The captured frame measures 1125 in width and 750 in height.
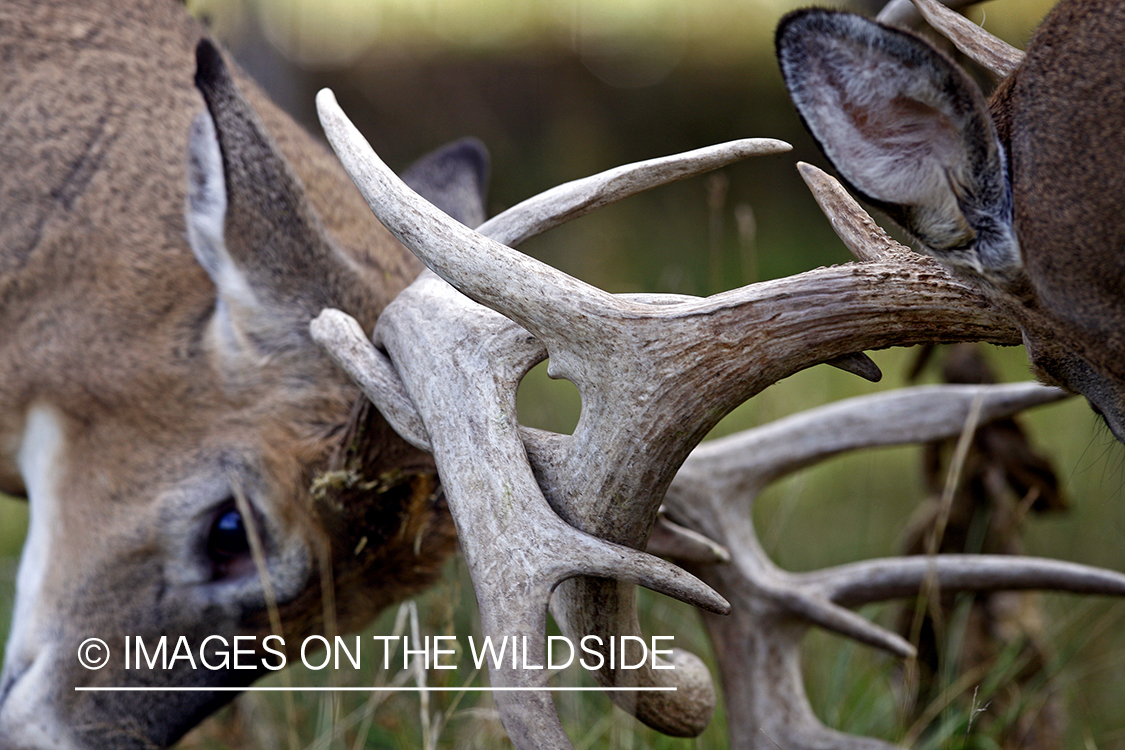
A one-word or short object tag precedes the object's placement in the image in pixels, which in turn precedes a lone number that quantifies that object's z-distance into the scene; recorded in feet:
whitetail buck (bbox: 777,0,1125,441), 15.62
